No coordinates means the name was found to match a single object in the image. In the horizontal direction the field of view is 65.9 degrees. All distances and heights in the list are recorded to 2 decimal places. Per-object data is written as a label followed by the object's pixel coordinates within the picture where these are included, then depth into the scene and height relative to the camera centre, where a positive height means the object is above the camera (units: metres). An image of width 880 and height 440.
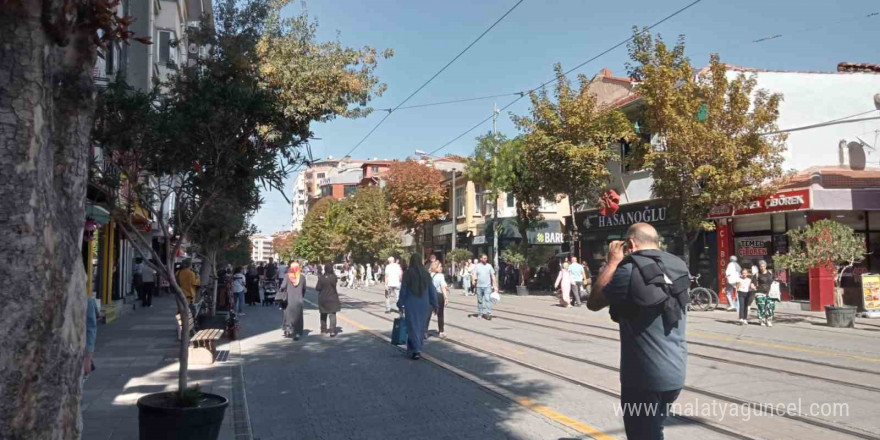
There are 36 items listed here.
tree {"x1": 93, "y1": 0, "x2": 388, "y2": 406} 6.22 +1.16
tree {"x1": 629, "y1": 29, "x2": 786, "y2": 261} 21.12 +3.70
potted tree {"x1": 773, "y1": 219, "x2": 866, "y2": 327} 16.73 -0.12
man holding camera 3.85 -0.45
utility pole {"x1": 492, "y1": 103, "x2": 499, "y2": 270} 35.84 +2.27
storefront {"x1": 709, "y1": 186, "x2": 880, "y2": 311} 21.20 +0.85
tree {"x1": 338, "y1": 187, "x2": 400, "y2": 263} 57.19 +2.51
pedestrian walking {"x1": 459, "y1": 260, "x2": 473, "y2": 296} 35.62 -1.25
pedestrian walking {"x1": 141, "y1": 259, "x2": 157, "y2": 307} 25.22 -0.94
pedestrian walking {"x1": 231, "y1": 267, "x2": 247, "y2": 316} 21.72 -0.99
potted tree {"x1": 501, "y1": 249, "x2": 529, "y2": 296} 34.50 -0.27
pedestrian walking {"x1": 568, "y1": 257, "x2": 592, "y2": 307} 25.57 -1.01
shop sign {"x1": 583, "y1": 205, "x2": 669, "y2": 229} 28.14 +1.55
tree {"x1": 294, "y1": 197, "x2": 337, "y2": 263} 78.56 +2.73
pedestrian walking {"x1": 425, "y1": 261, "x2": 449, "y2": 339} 14.44 -0.74
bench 10.72 -1.41
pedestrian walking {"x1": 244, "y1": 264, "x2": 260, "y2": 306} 27.58 -1.15
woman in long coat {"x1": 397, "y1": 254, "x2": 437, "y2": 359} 11.12 -0.78
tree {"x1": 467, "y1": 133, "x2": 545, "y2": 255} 32.69 +3.82
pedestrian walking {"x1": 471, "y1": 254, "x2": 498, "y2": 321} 17.62 -0.81
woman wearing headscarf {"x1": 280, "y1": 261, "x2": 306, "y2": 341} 14.27 -0.85
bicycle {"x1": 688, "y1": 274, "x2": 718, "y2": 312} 22.44 -1.62
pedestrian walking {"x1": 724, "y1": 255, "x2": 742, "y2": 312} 20.56 -0.68
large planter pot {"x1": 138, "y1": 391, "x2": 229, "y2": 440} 5.19 -1.24
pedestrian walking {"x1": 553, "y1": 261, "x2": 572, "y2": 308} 24.67 -1.17
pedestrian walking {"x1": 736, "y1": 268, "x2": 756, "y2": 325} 17.08 -1.09
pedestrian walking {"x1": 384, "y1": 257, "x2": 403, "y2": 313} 20.81 -0.64
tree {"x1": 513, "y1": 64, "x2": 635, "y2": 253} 28.17 +4.89
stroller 27.78 -1.41
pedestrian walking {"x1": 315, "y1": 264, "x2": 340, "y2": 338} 14.40 -0.79
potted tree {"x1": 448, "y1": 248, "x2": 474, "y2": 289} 41.66 -0.02
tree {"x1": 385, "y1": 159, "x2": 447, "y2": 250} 47.66 +4.50
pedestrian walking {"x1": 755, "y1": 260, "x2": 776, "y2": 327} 17.33 -1.32
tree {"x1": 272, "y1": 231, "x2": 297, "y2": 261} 112.96 +2.86
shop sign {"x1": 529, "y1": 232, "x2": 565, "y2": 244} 39.56 +0.89
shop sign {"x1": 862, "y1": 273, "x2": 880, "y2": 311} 17.86 -1.20
